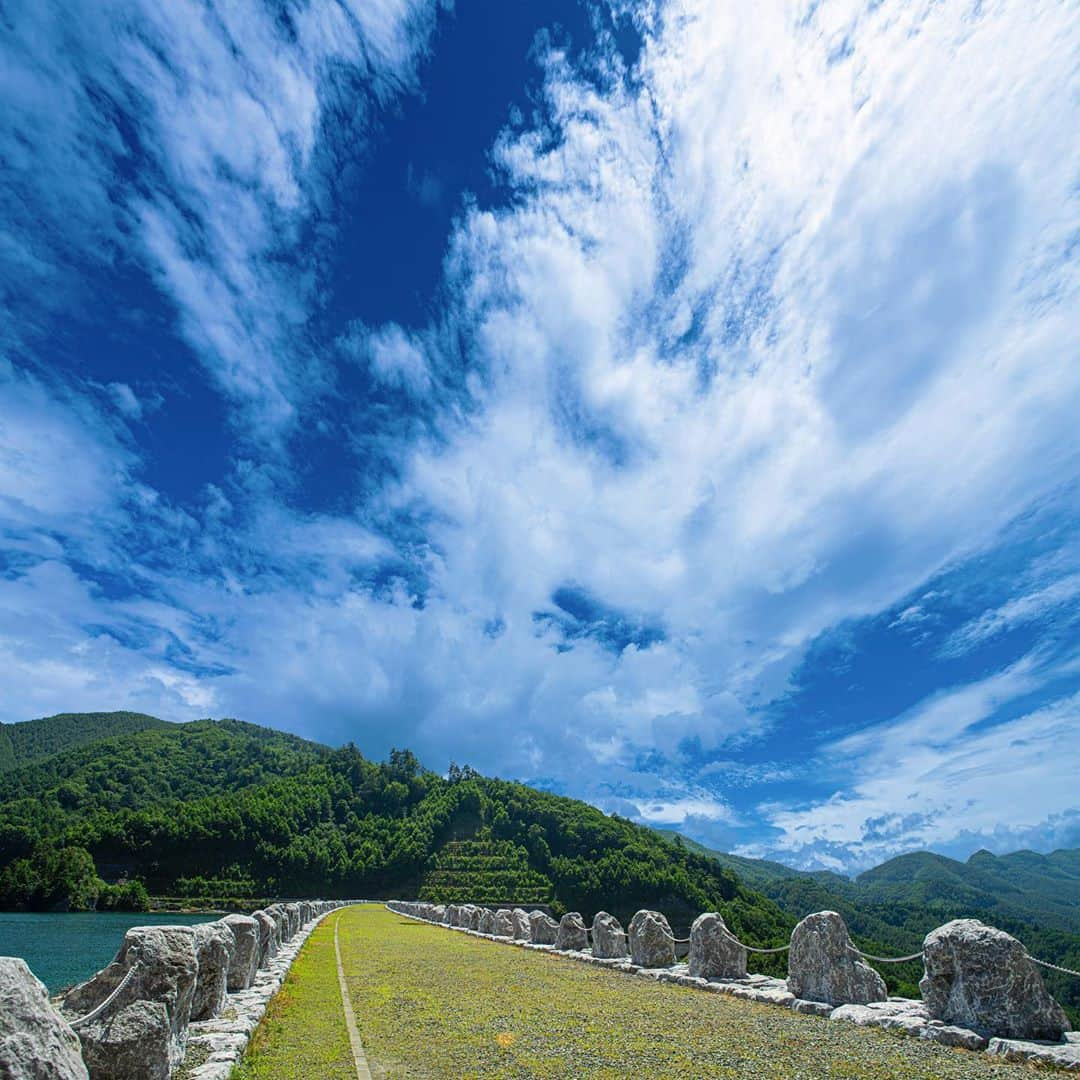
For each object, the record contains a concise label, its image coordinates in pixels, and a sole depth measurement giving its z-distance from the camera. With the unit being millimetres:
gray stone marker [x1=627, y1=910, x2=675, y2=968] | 18406
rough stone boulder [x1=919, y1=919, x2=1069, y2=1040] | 9445
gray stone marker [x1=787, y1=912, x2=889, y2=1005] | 12273
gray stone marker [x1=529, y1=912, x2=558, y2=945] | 26156
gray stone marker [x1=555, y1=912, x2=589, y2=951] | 24047
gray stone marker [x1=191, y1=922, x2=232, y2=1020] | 10547
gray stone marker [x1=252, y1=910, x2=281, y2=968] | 15438
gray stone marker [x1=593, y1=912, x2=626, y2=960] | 20859
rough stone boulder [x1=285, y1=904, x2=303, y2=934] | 29672
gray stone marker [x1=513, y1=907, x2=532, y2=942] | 28489
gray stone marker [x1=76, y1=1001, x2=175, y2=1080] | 6828
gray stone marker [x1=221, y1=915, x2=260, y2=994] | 13109
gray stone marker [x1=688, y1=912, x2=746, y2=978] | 15719
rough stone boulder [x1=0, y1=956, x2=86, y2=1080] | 4926
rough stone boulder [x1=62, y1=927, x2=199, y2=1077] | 7367
